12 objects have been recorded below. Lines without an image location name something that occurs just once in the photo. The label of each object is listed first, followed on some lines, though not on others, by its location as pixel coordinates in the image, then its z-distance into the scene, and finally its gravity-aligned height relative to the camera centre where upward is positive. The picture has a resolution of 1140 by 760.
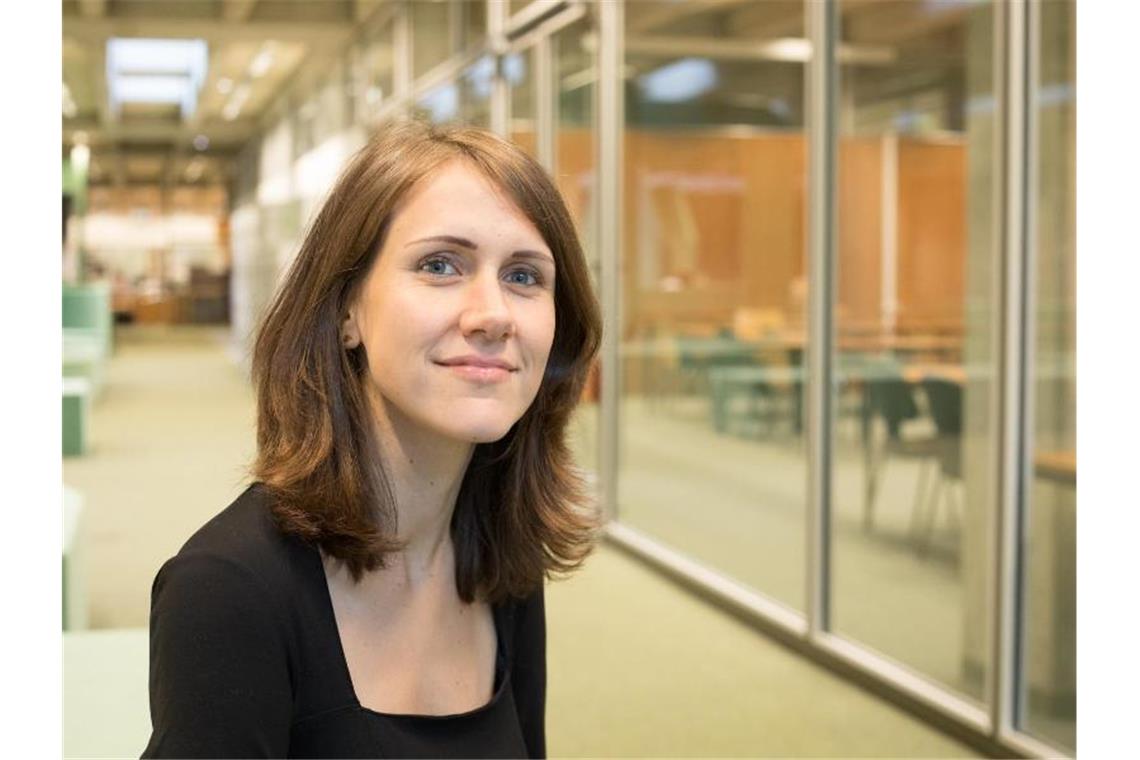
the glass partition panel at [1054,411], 3.45 -0.18
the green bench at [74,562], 3.00 -0.52
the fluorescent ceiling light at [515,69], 2.88 +0.59
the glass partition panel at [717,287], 4.75 +0.17
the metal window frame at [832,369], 3.33 -0.10
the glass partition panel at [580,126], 3.91 +0.69
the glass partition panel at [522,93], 3.08 +0.57
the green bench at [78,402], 3.34 -0.18
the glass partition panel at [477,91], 2.84 +0.53
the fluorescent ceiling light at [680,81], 5.00 +0.92
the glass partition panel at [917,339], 3.82 -0.01
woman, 1.15 -0.11
